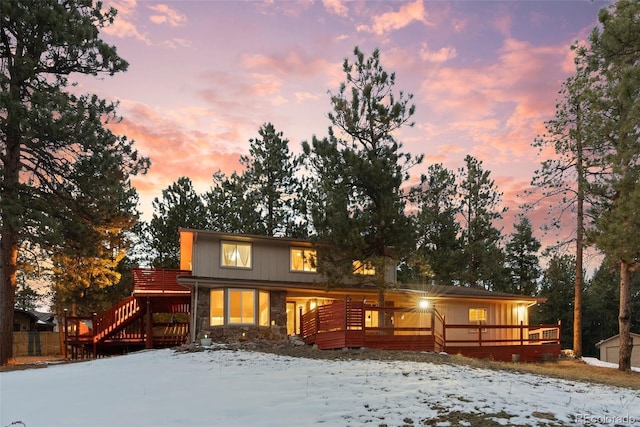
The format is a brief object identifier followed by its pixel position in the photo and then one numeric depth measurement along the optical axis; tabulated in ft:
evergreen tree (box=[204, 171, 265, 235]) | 130.21
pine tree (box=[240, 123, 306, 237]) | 133.49
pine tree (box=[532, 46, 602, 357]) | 74.92
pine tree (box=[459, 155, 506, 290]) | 132.77
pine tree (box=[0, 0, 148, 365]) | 62.18
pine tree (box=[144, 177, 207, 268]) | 127.44
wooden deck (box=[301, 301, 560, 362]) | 60.42
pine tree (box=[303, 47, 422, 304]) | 70.79
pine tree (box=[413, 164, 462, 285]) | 127.13
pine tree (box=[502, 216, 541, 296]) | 155.12
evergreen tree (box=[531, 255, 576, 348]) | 160.25
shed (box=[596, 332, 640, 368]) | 131.95
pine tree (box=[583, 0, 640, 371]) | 44.34
